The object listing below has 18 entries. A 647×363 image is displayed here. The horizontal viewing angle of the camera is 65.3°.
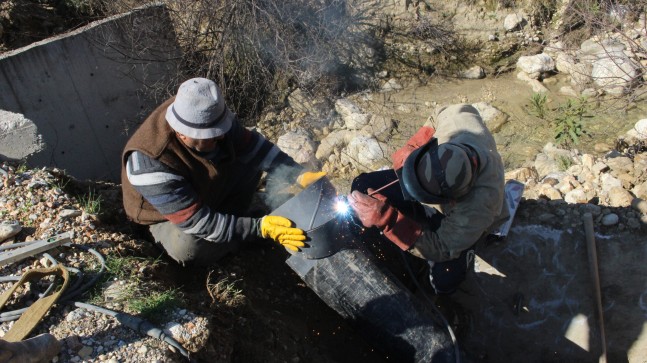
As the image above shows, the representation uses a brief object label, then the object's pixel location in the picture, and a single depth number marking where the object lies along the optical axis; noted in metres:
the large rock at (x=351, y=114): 5.82
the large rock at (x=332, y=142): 5.57
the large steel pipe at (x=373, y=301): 2.94
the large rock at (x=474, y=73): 6.25
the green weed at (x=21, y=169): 3.48
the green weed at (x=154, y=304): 2.57
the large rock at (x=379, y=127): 5.68
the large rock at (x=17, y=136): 4.21
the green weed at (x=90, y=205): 3.26
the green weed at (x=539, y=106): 5.65
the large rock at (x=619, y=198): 3.90
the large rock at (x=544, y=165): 4.82
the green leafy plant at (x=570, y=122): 5.27
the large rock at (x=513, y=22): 6.39
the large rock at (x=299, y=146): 5.48
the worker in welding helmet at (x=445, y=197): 2.70
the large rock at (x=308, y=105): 6.02
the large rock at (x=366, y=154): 5.38
